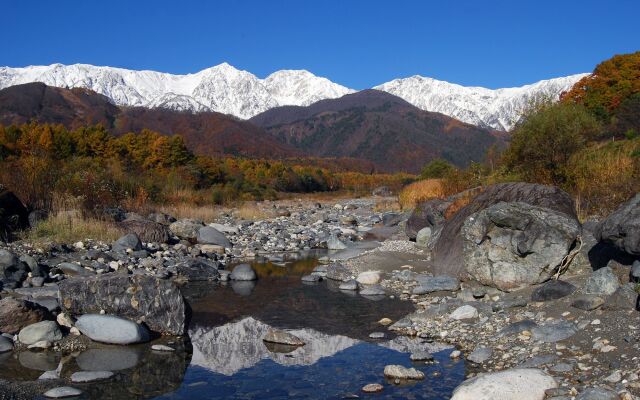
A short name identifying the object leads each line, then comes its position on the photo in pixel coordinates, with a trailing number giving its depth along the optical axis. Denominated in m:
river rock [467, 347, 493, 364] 6.29
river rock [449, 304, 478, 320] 7.82
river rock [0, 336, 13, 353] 6.67
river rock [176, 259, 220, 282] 11.75
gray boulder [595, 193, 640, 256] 6.79
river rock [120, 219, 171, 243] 15.40
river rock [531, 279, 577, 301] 7.74
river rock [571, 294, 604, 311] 6.95
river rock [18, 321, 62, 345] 6.92
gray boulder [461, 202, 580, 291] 8.81
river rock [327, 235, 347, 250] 16.72
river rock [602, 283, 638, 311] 6.59
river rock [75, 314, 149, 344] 7.11
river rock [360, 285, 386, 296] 10.09
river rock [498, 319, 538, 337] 6.85
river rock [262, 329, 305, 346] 7.31
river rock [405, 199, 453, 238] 15.23
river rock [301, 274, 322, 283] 11.53
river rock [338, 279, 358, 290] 10.55
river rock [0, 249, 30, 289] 9.64
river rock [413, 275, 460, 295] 9.56
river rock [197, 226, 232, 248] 16.34
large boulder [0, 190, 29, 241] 13.23
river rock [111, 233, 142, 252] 13.45
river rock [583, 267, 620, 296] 7.30
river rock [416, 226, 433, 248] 14.71
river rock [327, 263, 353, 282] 11.69
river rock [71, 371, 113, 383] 5.85
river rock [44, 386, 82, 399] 5.43
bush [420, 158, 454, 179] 32.19
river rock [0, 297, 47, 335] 7.11
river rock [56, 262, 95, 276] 11.06
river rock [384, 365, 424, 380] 5.88
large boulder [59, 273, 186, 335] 7.66
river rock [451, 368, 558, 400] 4.98
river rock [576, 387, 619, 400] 4.67
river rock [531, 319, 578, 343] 6.43
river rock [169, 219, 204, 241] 17.23
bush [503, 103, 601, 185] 15.12
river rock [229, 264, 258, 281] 11.77
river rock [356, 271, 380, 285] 11.02
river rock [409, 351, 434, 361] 6.47
